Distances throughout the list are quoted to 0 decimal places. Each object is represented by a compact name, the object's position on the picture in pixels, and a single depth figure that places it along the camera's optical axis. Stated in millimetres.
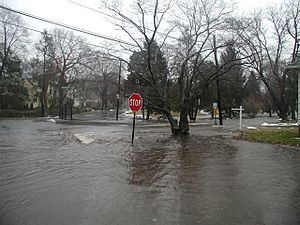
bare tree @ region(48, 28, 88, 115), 51562
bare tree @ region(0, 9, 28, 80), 47722
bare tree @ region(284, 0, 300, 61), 41328
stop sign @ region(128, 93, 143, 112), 15897
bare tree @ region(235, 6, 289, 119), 42062
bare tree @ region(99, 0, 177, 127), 19688
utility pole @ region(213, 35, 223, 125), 29978
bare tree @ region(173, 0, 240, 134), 20391
